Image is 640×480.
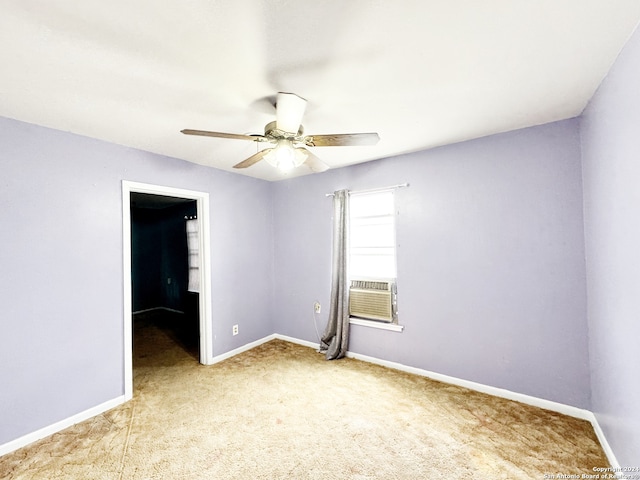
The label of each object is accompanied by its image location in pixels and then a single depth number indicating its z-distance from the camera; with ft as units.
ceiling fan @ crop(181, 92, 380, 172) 5.54
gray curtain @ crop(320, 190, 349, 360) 10.94
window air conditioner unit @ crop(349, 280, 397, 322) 10.14
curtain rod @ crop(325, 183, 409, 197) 9.88
